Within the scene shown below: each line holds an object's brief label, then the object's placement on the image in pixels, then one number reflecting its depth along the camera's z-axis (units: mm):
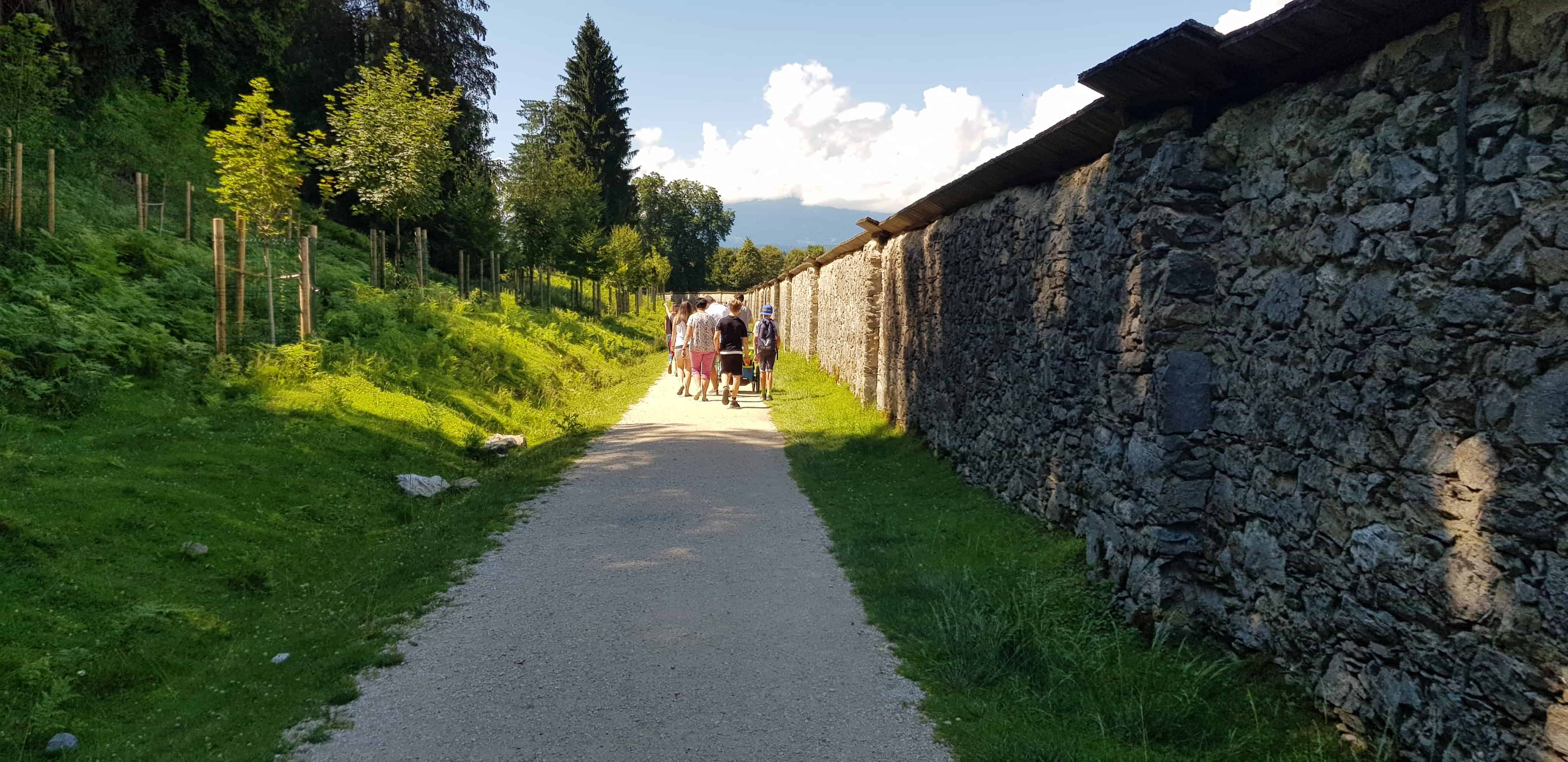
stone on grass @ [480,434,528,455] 10719
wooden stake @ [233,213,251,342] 10398
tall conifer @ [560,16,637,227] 50125
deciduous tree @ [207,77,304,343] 11680
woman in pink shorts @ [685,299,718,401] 15750
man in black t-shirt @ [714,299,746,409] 15430
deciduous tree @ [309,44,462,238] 17766
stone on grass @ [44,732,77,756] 3623
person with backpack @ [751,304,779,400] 16828
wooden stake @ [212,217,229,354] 9805
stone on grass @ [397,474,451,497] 8450
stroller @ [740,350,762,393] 18078
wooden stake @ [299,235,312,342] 11312
